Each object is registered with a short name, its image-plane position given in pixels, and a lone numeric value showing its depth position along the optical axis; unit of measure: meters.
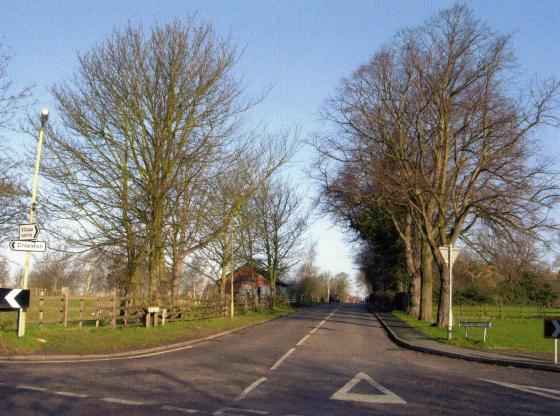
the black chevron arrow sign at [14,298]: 15.19
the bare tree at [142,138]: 21.62
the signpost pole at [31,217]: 15.26
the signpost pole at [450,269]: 20.09
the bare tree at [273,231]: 48.19
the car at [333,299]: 100.44
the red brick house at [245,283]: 64.71
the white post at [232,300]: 34.28
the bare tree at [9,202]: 19.78
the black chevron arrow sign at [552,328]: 13.98
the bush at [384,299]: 50.85
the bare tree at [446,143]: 24.59
